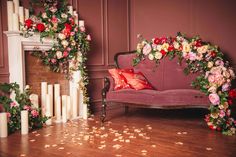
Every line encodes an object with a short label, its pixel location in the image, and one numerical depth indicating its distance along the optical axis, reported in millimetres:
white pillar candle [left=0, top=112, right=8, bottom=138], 3322
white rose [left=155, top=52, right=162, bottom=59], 4582
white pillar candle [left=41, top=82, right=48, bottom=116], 4082
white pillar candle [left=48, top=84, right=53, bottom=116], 4152
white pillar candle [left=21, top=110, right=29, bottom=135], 3494
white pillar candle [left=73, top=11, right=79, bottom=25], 4436
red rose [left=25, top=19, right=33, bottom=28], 3736
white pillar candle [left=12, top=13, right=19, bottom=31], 3686
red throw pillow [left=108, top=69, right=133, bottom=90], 4234
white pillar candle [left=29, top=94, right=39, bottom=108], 3881
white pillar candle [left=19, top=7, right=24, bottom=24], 3762
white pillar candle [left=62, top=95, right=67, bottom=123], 4184
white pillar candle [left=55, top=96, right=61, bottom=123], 4164
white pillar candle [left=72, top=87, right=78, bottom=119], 4402
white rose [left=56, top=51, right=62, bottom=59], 4129
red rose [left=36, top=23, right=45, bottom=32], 3855
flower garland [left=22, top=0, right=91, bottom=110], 3979
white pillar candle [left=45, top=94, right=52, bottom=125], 4027
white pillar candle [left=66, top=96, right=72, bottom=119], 4289
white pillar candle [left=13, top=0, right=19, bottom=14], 3745
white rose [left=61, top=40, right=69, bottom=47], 4109
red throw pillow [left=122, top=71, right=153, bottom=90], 4241
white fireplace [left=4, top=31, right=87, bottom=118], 3721
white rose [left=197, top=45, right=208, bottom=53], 4133
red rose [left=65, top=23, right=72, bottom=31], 4117
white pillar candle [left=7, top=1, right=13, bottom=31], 3674
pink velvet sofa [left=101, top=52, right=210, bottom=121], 3676
